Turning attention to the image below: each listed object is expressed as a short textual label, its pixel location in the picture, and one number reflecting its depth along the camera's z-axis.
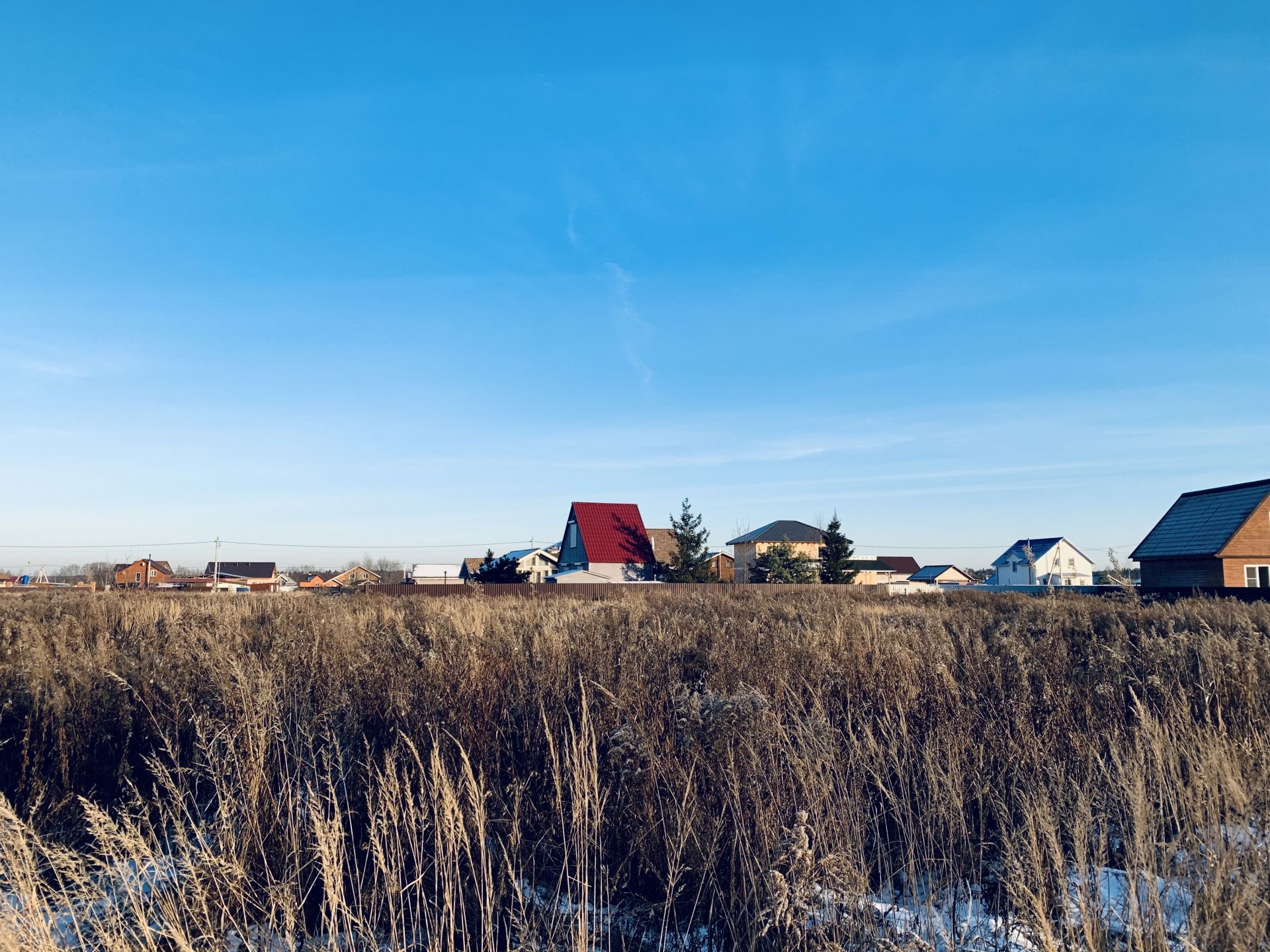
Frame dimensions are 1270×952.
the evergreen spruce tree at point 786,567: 36.06
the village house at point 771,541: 45.25
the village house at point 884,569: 52.12
